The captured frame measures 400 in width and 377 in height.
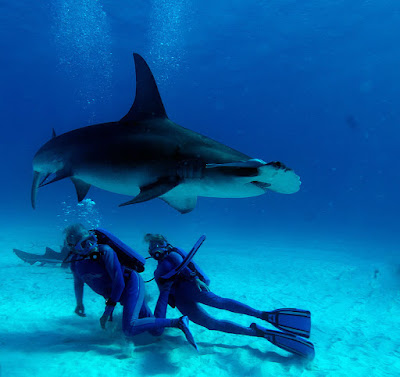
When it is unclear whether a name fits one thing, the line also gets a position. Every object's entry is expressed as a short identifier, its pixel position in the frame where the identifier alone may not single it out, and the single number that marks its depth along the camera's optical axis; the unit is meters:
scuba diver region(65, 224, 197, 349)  3.95
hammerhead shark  3.42
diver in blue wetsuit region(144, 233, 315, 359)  4.24
